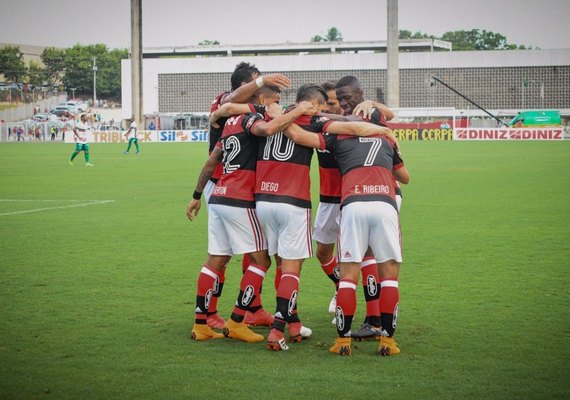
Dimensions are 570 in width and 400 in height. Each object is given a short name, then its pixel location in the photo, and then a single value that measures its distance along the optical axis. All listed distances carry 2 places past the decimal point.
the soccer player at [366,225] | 6.93
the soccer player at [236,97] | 7.46
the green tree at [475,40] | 171.00
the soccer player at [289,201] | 7.29
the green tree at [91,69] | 141.62
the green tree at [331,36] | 183.75
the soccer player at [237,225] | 7.54
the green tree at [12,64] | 121.56
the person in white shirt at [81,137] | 34.91
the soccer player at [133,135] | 47.75
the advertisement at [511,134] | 67.69
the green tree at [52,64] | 141.12
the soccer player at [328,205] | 8.00
